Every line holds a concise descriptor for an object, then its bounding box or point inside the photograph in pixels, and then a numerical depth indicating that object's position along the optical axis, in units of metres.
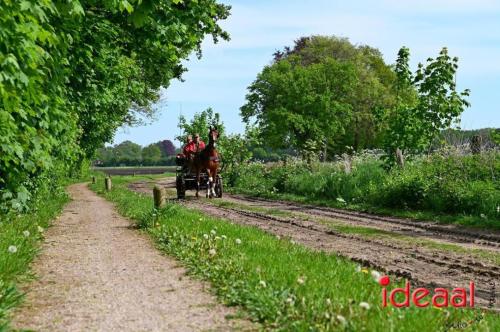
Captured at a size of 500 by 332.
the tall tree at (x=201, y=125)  34.53
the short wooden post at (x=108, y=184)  33.16
